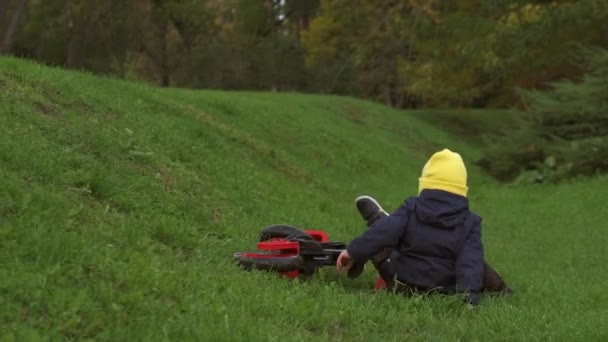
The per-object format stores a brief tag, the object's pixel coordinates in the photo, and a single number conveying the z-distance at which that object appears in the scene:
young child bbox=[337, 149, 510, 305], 5.79
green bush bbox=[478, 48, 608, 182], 17.84
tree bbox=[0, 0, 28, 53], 27.11
